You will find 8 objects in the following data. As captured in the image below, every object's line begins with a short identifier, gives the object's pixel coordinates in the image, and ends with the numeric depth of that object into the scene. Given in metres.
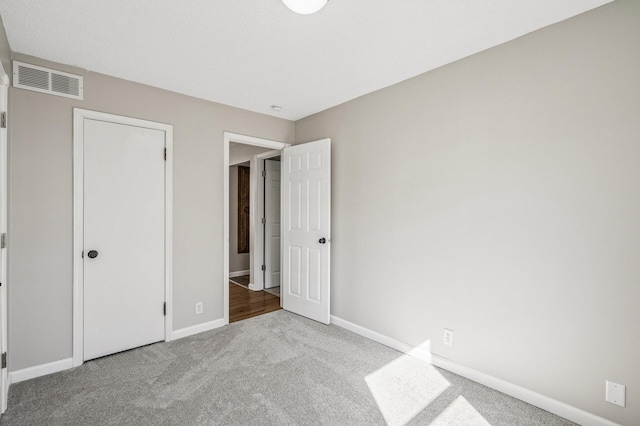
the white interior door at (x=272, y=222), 4.93
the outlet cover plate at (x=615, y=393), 1.71
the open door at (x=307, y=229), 3.39
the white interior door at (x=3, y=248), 1.92
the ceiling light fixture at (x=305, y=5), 1.66
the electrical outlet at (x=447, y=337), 2.45
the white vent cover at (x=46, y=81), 2.26
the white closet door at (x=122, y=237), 2.58
